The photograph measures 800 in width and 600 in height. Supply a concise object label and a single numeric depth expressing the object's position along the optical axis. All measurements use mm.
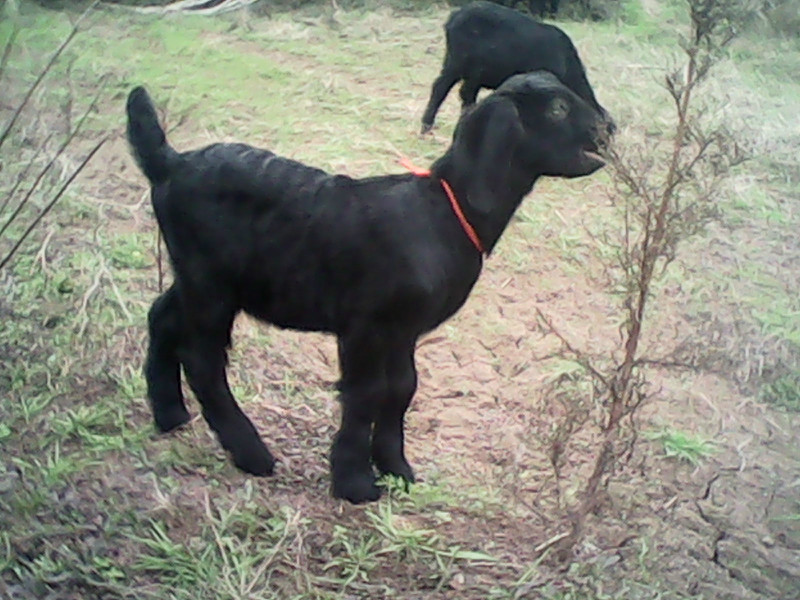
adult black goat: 5586
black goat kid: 2689
